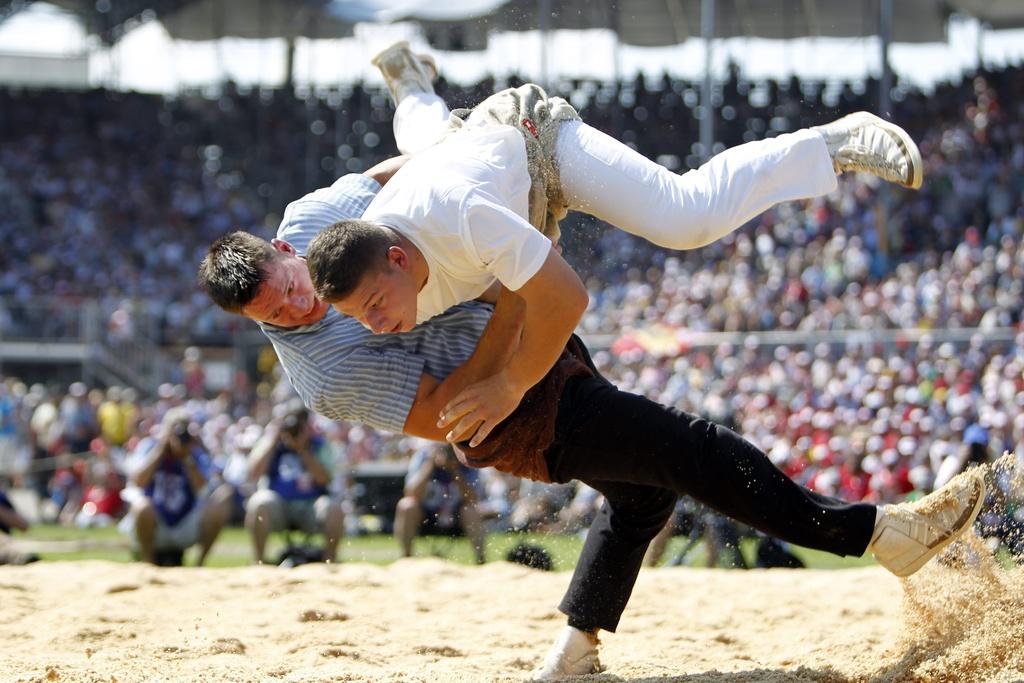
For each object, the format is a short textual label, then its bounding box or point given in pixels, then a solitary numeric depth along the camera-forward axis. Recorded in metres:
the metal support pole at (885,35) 31.50
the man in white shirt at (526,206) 6.56
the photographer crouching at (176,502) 16.94
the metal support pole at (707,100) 32.12
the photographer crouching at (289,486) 16.66
